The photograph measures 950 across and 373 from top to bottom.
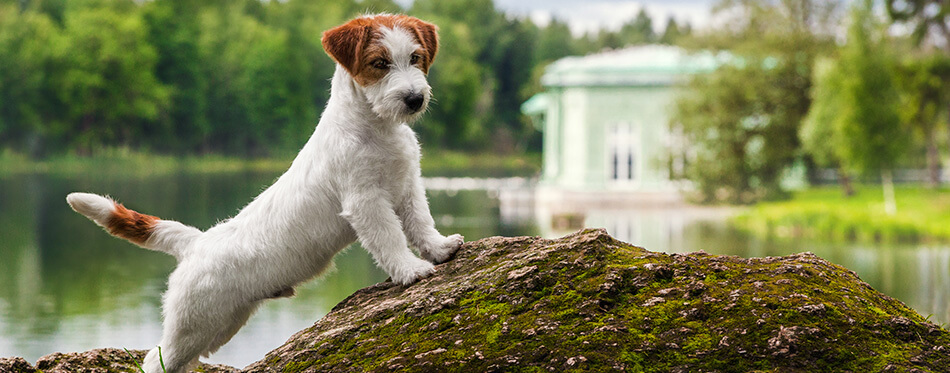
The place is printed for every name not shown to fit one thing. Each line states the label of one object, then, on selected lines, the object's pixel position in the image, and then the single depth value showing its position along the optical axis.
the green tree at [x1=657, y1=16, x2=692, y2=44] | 85.21
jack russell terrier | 3.43
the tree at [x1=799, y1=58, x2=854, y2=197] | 25.64
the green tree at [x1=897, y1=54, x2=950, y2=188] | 28.39
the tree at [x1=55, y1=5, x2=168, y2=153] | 49.80
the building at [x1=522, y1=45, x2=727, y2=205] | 32.78
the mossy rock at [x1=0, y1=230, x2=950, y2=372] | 3.10
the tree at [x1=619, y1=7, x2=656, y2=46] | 87.73
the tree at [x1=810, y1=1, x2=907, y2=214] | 25.38
